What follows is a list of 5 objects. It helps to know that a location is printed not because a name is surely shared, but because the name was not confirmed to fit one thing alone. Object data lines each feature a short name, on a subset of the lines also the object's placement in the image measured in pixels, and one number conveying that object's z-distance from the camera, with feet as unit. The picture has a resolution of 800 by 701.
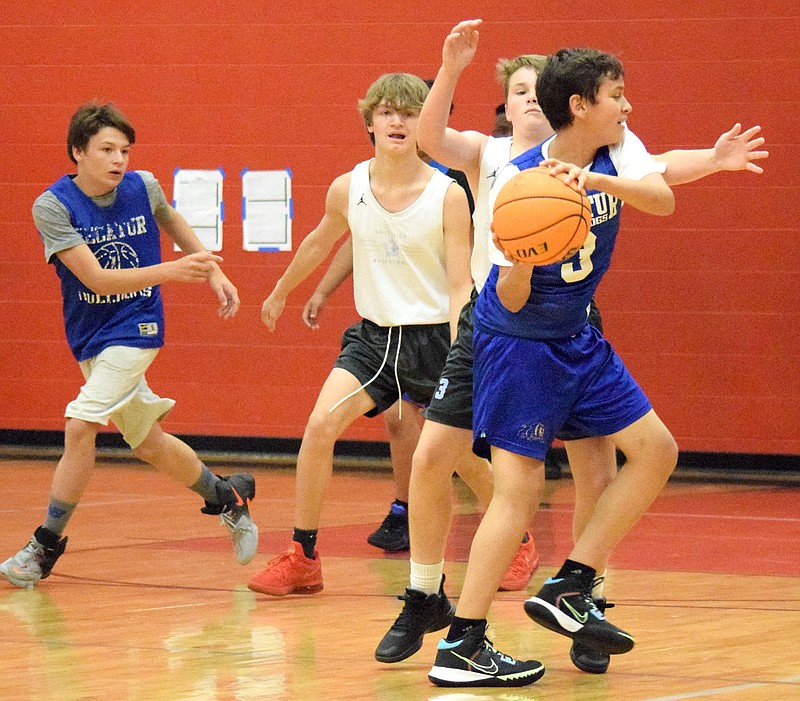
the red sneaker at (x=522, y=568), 35.17
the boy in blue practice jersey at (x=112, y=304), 36.24
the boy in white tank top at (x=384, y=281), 34.35
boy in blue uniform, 25.25
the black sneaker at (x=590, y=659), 26.04
